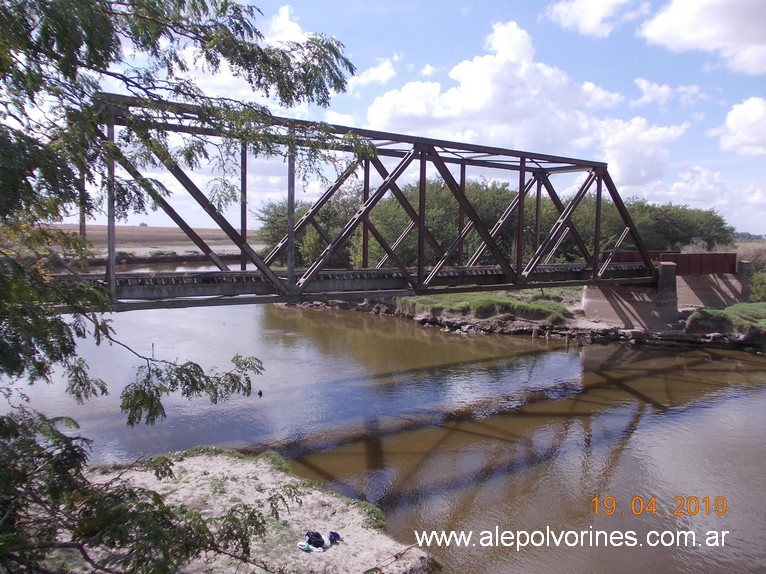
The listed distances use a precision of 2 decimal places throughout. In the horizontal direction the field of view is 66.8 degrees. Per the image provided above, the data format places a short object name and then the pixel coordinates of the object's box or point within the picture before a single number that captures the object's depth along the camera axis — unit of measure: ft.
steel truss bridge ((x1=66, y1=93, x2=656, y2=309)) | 22.04
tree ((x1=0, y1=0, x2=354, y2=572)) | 12.51
